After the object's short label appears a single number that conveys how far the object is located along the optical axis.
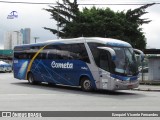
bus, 22.83
